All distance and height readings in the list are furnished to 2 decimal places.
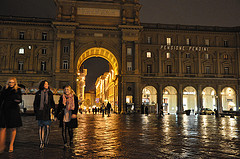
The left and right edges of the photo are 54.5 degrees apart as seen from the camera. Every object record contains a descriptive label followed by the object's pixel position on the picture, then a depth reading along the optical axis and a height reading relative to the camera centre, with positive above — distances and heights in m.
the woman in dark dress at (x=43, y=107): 6.72 -0.32
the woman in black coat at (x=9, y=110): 5.99 -0.36
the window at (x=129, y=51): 43.72 +8.39
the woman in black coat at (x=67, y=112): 6.88 -0.48
